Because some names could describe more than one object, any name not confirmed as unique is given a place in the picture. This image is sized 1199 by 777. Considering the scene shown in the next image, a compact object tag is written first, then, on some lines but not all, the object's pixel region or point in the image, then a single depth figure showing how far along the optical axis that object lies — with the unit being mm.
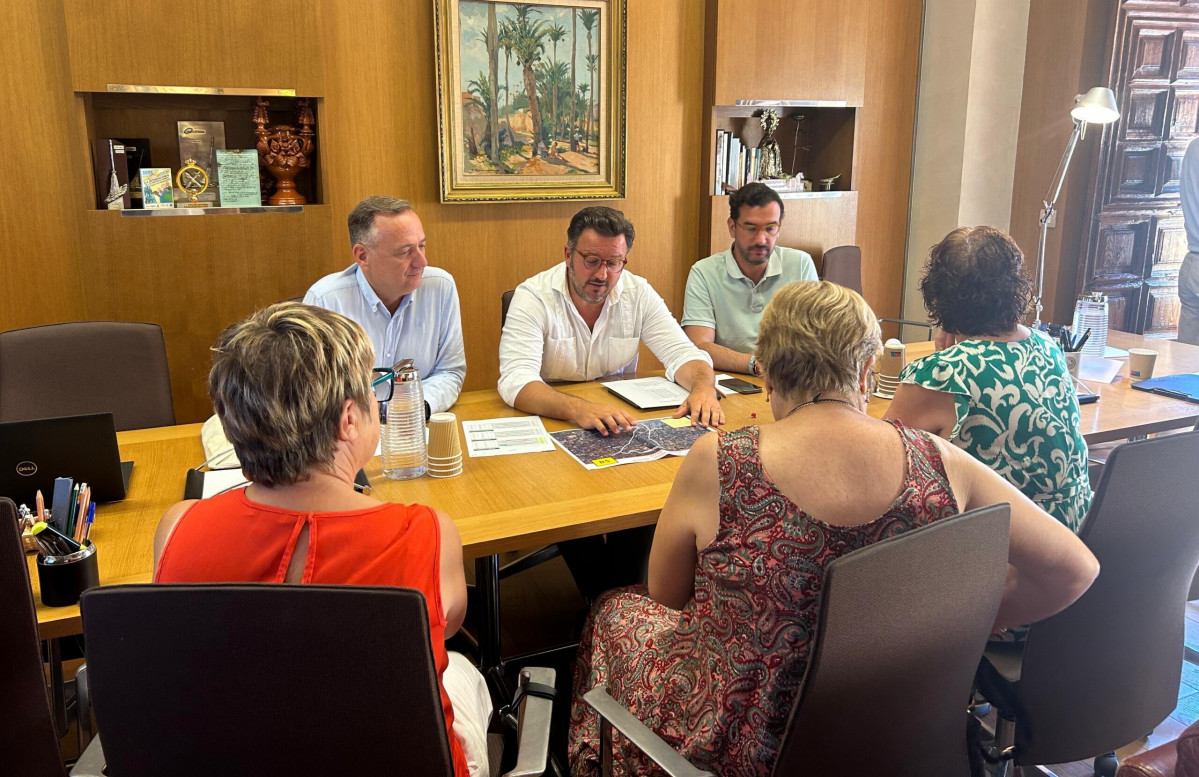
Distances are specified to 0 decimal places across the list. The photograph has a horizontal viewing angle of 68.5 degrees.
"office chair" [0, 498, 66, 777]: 1244
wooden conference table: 1688
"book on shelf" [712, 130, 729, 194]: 4484
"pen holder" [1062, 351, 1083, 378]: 2787
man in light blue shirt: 2693
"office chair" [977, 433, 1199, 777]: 1468
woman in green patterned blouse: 1727
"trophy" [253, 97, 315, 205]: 3619
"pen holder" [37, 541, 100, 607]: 1431
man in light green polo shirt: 3480
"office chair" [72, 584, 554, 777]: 953
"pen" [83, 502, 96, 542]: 1516
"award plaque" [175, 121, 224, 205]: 3510
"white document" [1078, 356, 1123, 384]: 2838
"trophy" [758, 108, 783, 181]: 4656
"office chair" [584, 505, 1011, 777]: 1120
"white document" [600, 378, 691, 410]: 2541
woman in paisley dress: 1271
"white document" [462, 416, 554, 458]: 2197
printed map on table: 2125
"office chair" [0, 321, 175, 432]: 2441
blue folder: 2627
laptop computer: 1704
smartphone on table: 2732
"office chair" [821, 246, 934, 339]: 4543
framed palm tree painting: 3945
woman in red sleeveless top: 1154
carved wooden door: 4371
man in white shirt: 2723
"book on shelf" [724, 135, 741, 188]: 4516
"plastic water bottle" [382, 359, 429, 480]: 1969
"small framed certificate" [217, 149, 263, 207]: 3500
